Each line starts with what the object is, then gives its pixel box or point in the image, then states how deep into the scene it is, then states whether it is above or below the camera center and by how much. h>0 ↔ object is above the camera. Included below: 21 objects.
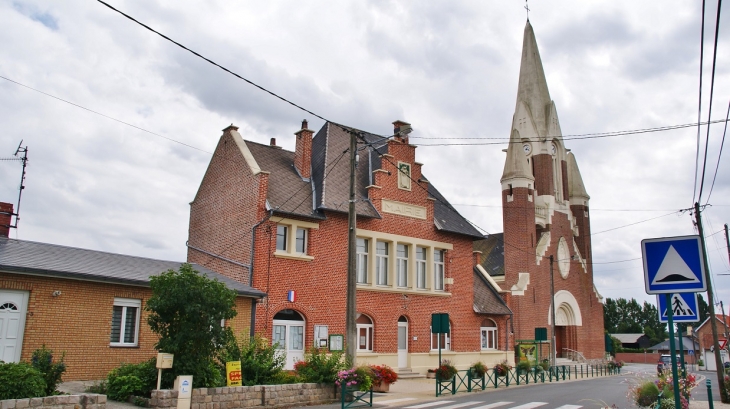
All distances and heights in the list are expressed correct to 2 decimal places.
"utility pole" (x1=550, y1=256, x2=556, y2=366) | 37.56 -0.45
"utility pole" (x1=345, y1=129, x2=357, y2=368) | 17.06 +1.43
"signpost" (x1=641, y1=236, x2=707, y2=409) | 6.66 +0.78
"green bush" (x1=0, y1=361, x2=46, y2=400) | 11.09 -0.97
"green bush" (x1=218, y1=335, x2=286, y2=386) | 16.03 -0.78
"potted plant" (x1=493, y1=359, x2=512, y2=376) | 23.94 -1.31
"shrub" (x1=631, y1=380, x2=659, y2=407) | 14.11 -1.30
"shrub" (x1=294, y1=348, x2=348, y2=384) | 17.16 -0.98
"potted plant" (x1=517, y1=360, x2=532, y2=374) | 28.02 -1.37
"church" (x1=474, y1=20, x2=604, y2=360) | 43.69 +7.91
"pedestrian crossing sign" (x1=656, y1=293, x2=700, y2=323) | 9.83 +0.49
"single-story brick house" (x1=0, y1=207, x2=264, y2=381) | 16.20 +0.65
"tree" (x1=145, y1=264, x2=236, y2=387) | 14.38 +0.27
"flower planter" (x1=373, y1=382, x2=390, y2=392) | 19.92 -1.74
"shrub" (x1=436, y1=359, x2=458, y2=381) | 20.42 -1.23
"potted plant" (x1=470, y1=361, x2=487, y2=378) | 23.00 -1.25
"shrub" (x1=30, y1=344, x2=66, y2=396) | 12.53 -0.82
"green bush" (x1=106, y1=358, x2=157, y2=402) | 14.02 -1.16
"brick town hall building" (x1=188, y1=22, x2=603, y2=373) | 23.25 +3.54
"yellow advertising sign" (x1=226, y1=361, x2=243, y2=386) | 14.95 -0.99
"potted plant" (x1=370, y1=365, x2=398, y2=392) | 18.09 -1.32
